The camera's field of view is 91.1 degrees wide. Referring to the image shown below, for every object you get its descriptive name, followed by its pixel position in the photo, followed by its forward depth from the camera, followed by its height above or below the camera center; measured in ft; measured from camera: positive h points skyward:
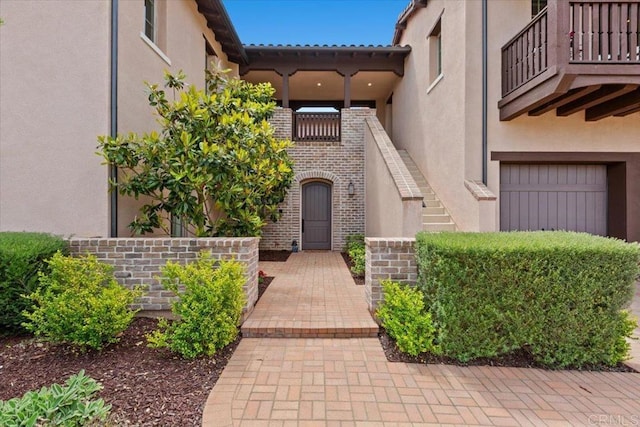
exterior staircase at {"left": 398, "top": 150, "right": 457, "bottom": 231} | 22.16 +0.12
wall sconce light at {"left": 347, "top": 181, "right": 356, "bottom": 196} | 32.30 +2.51
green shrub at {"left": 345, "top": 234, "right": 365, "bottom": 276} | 21.67 -3.00
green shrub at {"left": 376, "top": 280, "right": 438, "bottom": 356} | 10.79 -3.83
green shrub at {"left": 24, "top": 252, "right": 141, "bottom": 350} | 10.30 -3.15
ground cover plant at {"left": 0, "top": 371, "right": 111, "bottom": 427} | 6.86 -4.47
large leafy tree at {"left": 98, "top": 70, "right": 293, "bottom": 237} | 14.69 +2.48
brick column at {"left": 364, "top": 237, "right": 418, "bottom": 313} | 12.73 -1.93
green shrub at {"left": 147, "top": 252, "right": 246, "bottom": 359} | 10.46 -3.34
